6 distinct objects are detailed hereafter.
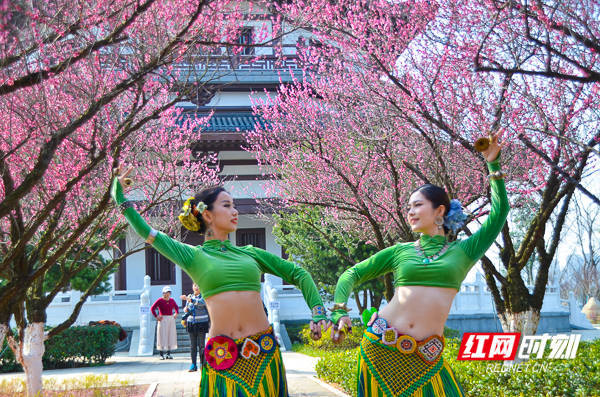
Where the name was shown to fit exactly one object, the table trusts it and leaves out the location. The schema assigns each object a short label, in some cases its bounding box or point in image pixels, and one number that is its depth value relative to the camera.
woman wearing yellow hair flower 4.15
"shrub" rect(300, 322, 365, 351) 16.48
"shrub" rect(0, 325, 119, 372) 15.61
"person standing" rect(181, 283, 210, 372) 11.66
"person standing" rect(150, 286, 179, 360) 14.95
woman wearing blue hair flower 4.16
